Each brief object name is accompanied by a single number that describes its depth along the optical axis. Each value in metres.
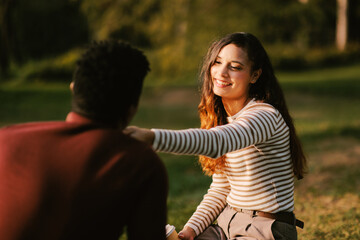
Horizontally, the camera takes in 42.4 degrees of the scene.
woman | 2.31
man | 1.45
